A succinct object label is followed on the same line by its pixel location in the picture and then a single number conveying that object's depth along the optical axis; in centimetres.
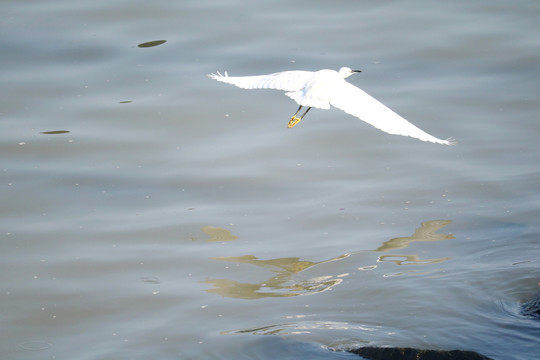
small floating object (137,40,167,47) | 1891
